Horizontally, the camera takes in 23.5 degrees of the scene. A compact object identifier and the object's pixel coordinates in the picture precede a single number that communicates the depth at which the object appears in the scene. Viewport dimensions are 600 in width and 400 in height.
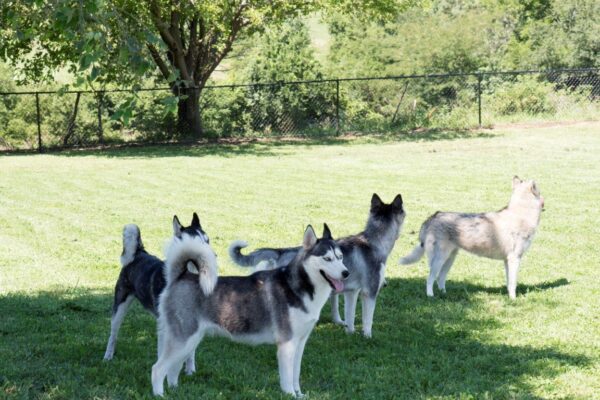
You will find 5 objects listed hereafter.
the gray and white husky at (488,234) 16.26
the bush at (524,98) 56.87
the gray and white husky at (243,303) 10.03
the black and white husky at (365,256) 13.36
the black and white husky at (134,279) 11.30
